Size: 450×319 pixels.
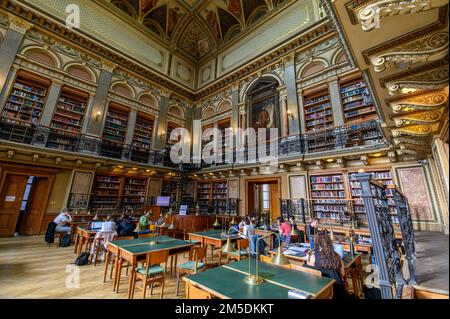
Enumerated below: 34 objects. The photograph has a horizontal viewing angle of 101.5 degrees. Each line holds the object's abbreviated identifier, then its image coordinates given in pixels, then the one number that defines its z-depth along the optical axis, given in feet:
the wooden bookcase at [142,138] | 28.76
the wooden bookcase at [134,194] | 26.53
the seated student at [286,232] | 12.87
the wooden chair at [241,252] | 11.87
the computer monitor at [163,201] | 26.27
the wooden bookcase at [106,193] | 23.90
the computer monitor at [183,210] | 24.03
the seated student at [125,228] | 15.75
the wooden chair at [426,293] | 5.04
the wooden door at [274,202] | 28.94
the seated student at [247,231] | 13.46
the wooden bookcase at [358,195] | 16.59
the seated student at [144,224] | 16.38
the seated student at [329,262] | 6.36
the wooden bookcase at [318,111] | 21.57
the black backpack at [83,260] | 12.68
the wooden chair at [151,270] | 8.51
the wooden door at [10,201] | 19.19
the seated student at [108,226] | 13.30
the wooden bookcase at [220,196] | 28.73
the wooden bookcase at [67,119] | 22.06
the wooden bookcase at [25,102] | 19.84
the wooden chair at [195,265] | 9.39
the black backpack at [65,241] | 17.06
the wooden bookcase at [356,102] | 18.51
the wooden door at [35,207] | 20.33
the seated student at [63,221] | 17.55
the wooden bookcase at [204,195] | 30.27
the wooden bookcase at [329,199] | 18.08
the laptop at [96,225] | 14.47
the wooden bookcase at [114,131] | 26.13
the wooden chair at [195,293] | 5.20
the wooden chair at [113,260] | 10.36
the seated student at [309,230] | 14.76
